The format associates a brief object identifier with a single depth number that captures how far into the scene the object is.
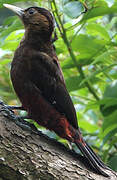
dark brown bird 5.46
